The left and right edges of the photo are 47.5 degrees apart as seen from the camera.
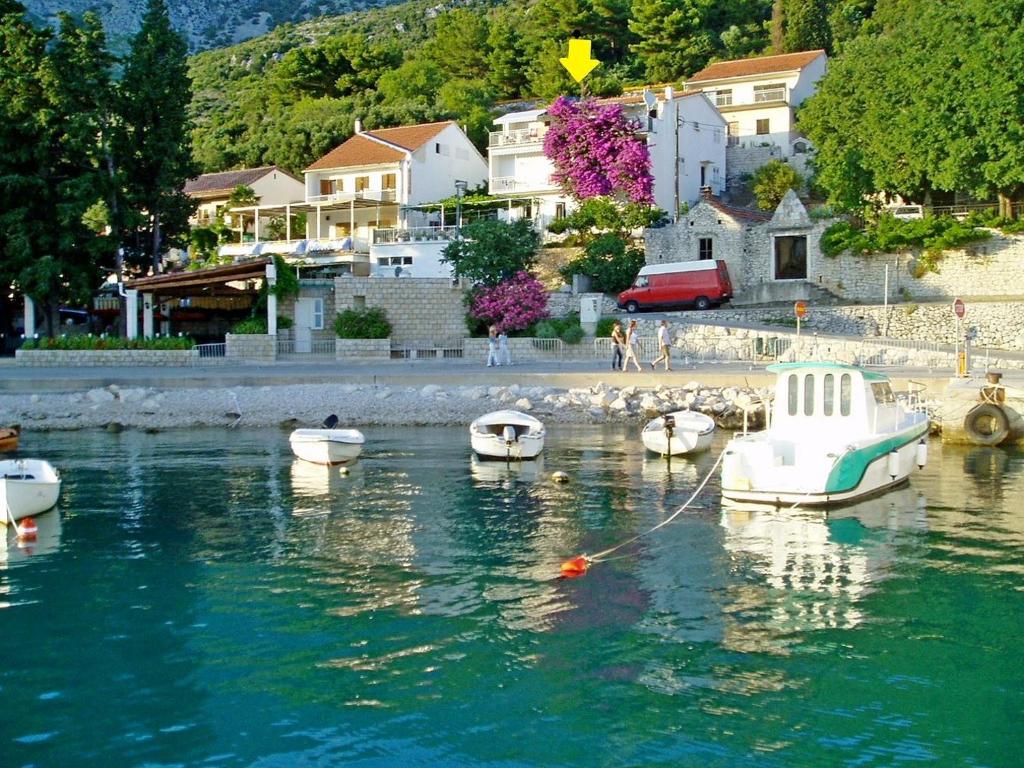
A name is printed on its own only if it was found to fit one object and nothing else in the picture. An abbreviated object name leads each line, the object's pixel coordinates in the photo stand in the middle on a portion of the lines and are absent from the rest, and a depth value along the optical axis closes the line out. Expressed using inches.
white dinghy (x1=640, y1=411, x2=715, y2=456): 1114.7
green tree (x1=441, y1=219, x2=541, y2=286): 1768.0
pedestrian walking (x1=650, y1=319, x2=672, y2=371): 1504.7
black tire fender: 1211.2
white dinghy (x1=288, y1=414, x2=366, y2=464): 1072.2
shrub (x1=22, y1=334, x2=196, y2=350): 1678.2
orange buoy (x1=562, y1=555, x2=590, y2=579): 682.8
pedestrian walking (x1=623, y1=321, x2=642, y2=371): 1493.6
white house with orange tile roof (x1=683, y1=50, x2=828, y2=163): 2620.6
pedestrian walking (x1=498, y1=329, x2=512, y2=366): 1614.2
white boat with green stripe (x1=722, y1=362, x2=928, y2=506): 864.3
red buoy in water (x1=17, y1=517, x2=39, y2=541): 780.6
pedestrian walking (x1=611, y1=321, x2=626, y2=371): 1528.1
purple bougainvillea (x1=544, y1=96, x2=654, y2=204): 2167.8
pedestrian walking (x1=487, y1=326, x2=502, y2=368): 1590.8
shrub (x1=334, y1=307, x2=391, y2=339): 1743.4
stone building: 1950.1
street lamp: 2221.6
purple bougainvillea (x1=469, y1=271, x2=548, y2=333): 1724.9
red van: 1889.8
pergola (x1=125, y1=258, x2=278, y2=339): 1715.1
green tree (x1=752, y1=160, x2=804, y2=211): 2268.7
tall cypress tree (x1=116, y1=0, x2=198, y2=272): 1861.5
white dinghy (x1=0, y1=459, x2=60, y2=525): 818.8
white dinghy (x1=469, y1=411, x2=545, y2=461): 1080.2
